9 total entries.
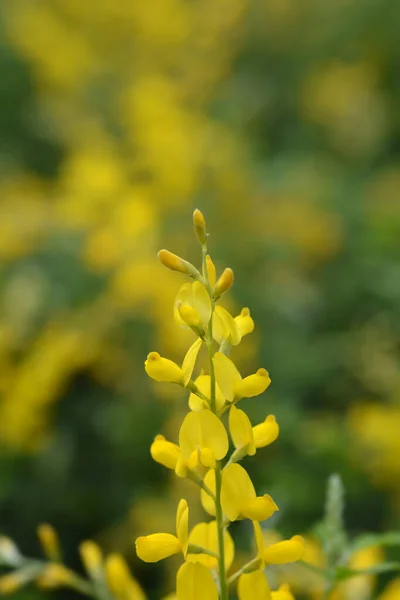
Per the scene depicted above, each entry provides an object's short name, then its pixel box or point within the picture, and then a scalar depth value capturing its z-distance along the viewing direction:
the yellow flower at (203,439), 0.32
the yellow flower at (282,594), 0.33
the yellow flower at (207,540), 0.34
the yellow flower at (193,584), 0.32
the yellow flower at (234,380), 0.32
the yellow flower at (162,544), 0.33
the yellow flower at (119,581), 0.38
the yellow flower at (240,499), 0.32
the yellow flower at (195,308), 0.32
